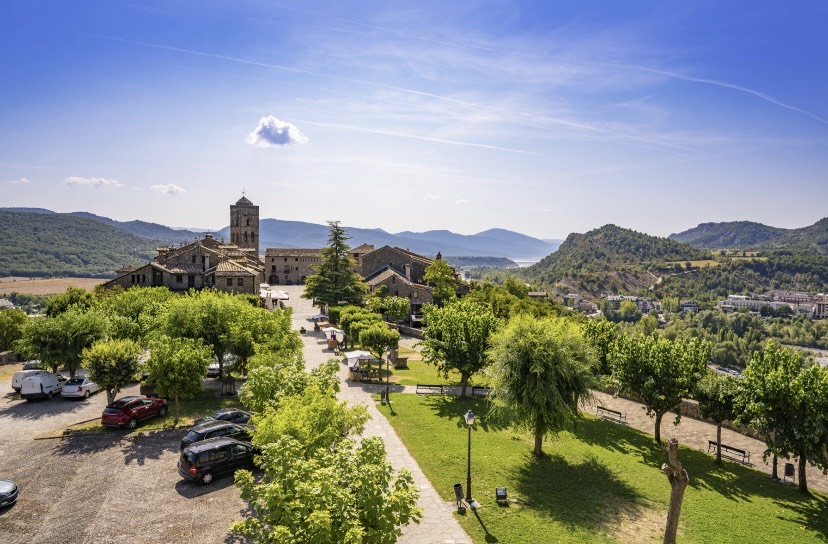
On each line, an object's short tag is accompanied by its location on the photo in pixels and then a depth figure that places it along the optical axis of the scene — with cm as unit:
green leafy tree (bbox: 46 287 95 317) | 4591
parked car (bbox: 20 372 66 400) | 2962
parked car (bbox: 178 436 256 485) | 1842
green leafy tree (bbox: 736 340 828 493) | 2106
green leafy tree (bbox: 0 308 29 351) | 4388
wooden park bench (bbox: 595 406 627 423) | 3187
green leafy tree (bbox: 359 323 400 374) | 3759
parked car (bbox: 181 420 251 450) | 2036
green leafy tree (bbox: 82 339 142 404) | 2561
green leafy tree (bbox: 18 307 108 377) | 3075
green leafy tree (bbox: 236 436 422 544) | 952
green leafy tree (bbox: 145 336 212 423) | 2416
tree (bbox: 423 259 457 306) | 6856
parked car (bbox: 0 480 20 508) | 1700
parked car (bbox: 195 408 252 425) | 2383
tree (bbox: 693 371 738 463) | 2533
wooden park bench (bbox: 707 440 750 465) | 2609
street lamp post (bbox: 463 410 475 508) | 1805
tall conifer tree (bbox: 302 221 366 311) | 6284
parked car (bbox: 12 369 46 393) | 3056
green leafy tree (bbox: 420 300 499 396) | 3164
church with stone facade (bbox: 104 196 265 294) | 6372
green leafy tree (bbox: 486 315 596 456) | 2231
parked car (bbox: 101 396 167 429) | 2428
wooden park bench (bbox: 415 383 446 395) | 3356
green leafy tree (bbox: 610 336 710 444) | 2614
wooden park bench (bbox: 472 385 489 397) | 3437
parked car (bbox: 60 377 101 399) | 3003
